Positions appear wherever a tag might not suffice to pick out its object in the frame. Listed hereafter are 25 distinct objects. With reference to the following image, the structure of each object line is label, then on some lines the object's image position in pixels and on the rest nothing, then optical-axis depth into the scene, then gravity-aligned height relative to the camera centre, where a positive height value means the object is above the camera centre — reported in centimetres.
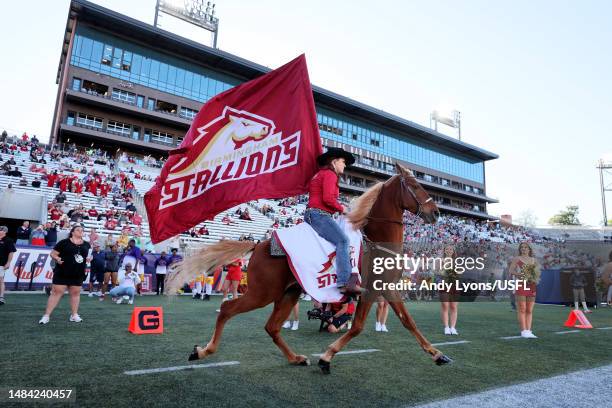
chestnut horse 454 -5
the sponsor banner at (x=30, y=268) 1338 -58
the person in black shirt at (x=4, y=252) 945 -4
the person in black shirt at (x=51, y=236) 1479 +61
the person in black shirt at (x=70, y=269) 746 -31
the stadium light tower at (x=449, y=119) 8138 +3243
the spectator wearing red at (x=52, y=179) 2375 +462
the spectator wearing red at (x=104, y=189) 2523 +436
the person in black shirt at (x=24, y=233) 1515 +71
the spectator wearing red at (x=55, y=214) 1847 +187
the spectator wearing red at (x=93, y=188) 2494 +432
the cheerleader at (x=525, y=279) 851 -10
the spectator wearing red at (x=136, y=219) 2178 +211
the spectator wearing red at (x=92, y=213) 2118 +230
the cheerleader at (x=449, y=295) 861 -56
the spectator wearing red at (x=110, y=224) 2019 +164
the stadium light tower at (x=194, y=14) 5209 +3406
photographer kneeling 815 -111
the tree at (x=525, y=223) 6912 +985
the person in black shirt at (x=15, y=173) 2350 +480
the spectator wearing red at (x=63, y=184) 2361 +426
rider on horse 436 +67
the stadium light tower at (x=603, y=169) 7244 +2048
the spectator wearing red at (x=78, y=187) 2414 +419
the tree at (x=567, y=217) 9260 +1441
